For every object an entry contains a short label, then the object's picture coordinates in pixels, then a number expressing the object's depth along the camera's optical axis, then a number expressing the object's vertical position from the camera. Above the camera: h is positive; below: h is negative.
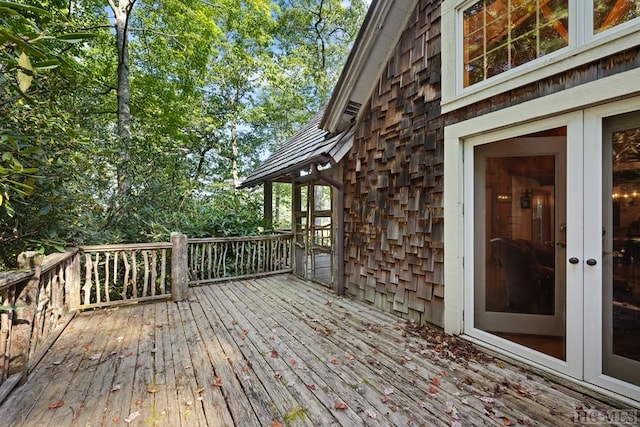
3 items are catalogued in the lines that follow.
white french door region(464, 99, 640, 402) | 2.09 -0.24
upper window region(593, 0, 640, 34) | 2.03 +1.56
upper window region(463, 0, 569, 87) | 2.44 +1.80
